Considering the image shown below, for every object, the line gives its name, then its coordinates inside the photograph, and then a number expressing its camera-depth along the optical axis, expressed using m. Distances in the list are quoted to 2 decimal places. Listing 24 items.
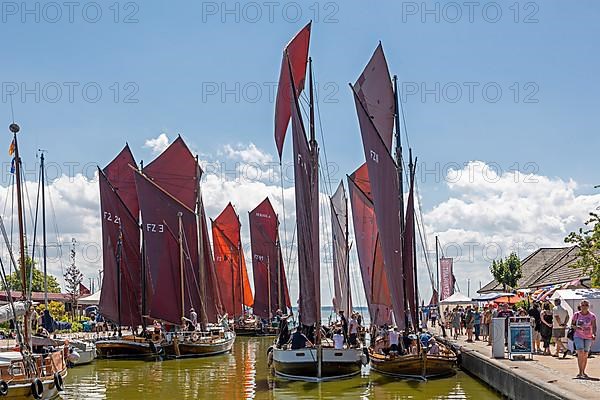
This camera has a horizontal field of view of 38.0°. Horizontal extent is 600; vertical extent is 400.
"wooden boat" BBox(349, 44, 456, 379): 27.64
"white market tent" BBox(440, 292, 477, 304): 49.91
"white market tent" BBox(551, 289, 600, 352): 24.98
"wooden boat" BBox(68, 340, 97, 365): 36.44
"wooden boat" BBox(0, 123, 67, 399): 21.48
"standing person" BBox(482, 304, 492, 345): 35.53
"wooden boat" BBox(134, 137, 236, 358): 40.53
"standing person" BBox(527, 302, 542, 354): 28.33
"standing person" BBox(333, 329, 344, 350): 27.45
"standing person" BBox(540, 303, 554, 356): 26.56
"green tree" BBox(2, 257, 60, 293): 89.49
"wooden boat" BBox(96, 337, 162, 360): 39.19
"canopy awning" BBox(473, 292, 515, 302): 46.19
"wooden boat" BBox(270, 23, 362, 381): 26.91
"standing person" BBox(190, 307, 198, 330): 41.19
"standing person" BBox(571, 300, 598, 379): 19.48
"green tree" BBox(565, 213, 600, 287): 31.38
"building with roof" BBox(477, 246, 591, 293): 50.81
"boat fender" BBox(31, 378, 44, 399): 21.77
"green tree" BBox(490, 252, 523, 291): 68.88
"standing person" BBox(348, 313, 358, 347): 29.09
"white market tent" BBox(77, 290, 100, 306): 67.44
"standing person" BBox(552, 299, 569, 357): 26.97
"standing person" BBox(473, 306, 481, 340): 39.06
